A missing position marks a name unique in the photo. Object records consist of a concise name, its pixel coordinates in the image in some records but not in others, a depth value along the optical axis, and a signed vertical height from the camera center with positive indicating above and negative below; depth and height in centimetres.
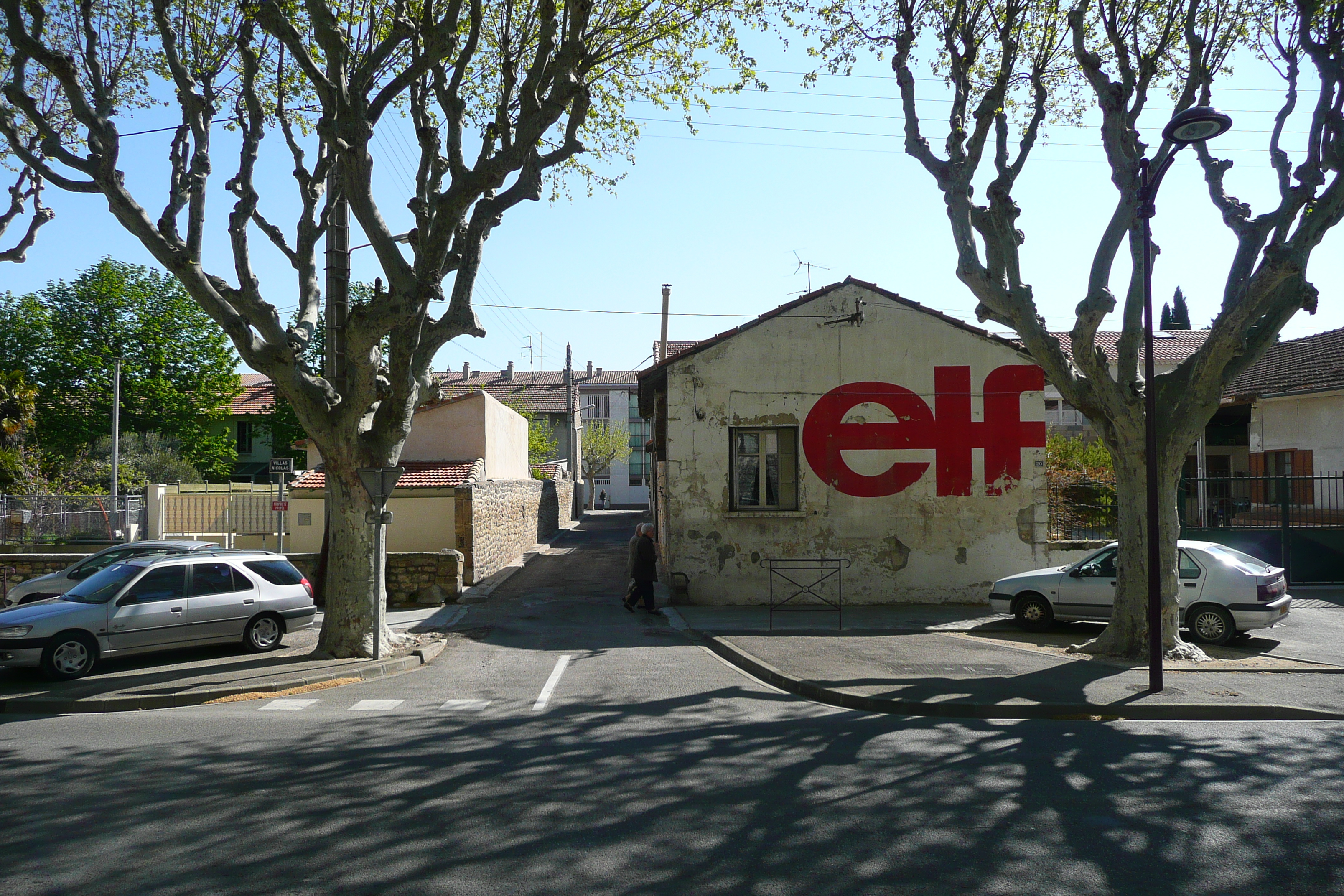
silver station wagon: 1027 -159
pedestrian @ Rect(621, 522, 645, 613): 1645 -166
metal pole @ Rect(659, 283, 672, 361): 3681 +589
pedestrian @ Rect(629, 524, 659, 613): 1625 -164
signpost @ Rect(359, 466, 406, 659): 1110 -42
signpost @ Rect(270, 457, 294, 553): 1895 +7
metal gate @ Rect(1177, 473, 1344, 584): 1842 -119
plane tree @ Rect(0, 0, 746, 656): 1026 +410
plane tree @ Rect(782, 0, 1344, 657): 1048 +310
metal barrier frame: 1656 -176
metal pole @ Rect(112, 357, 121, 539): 3070 +236
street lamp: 901 +54
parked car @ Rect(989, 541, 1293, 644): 1226 -169
